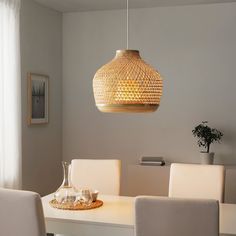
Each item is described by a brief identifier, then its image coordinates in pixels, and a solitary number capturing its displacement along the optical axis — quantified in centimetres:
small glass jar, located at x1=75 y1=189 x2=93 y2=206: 304
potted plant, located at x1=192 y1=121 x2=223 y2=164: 462
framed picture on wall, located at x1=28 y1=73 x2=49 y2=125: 456
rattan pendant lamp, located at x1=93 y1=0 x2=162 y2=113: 255
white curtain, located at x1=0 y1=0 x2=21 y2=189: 396
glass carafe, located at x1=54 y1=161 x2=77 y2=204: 305
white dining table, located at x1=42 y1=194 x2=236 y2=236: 258
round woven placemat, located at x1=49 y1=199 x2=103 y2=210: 293
